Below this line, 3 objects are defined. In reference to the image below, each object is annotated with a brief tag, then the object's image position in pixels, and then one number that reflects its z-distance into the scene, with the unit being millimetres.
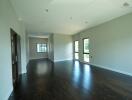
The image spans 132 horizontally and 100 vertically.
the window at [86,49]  5953
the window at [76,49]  7124
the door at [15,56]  3047
